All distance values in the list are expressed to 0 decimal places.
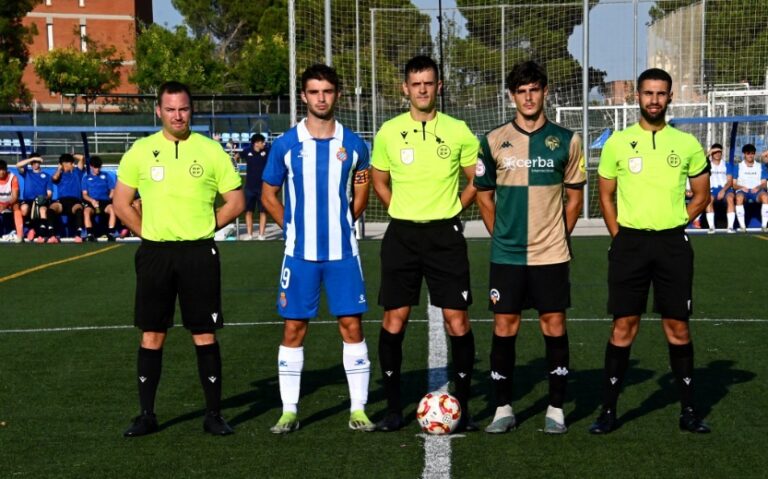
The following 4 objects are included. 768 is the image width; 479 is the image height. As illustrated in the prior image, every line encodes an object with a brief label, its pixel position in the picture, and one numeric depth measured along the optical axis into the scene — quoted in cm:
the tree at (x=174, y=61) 7005
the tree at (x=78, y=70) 7081
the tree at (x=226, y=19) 8944
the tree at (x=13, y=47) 6650
